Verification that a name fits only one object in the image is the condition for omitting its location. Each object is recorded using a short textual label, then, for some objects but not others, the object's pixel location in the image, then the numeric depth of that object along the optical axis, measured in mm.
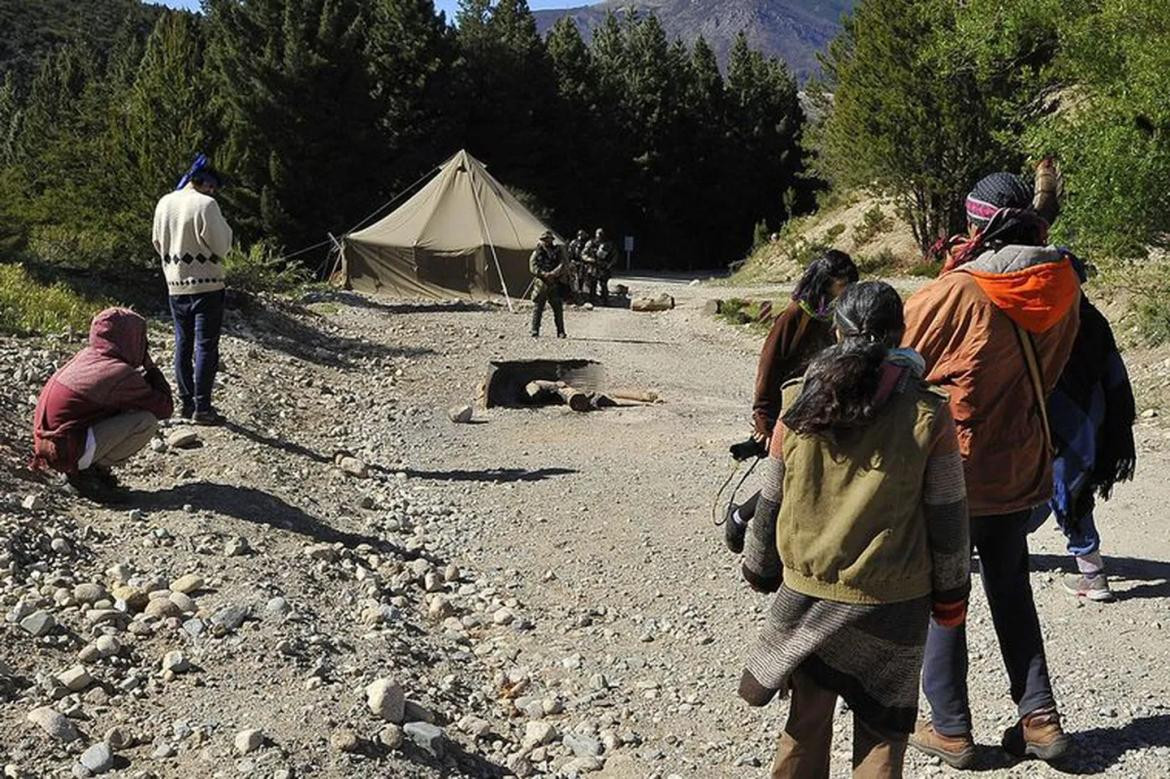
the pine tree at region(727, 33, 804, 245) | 49000
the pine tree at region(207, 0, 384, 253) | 35562
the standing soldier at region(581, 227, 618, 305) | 23625
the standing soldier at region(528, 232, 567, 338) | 16250
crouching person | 5602
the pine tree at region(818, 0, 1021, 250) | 26312
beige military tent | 23047
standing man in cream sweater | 7375
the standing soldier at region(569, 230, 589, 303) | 23781
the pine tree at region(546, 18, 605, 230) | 45750
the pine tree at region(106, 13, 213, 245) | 28688
